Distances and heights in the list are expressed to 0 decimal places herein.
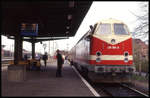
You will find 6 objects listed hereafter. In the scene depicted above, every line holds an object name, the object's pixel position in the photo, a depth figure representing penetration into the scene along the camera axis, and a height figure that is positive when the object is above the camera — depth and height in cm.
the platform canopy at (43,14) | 1163 +240
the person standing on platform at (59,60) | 1669 -40
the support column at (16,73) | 1350 -101
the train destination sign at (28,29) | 1462 +153
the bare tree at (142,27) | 1854 +212
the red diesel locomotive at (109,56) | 1273 -8
